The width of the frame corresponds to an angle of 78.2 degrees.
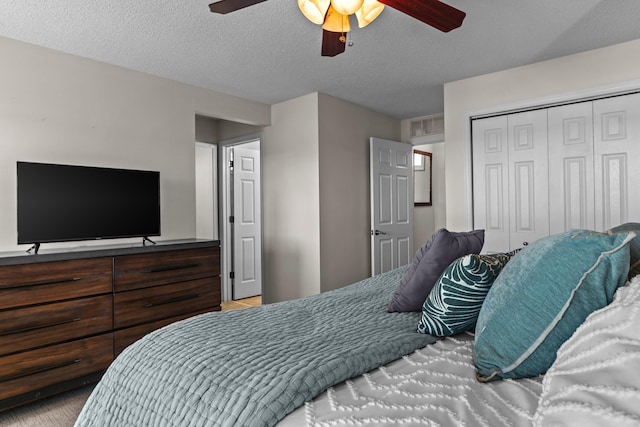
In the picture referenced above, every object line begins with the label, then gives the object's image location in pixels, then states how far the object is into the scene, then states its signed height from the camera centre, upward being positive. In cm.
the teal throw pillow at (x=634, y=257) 97 -13
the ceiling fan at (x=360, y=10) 180 +96
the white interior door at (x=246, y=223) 535 -14
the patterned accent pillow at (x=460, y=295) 116 -26
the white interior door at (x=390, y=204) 486 +9
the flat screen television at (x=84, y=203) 267 +9
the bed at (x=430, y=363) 65 -39
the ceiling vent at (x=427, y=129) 522 +110
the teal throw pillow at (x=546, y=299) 83 -20
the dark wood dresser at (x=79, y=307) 237 -64
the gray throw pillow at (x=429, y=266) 149 -21
